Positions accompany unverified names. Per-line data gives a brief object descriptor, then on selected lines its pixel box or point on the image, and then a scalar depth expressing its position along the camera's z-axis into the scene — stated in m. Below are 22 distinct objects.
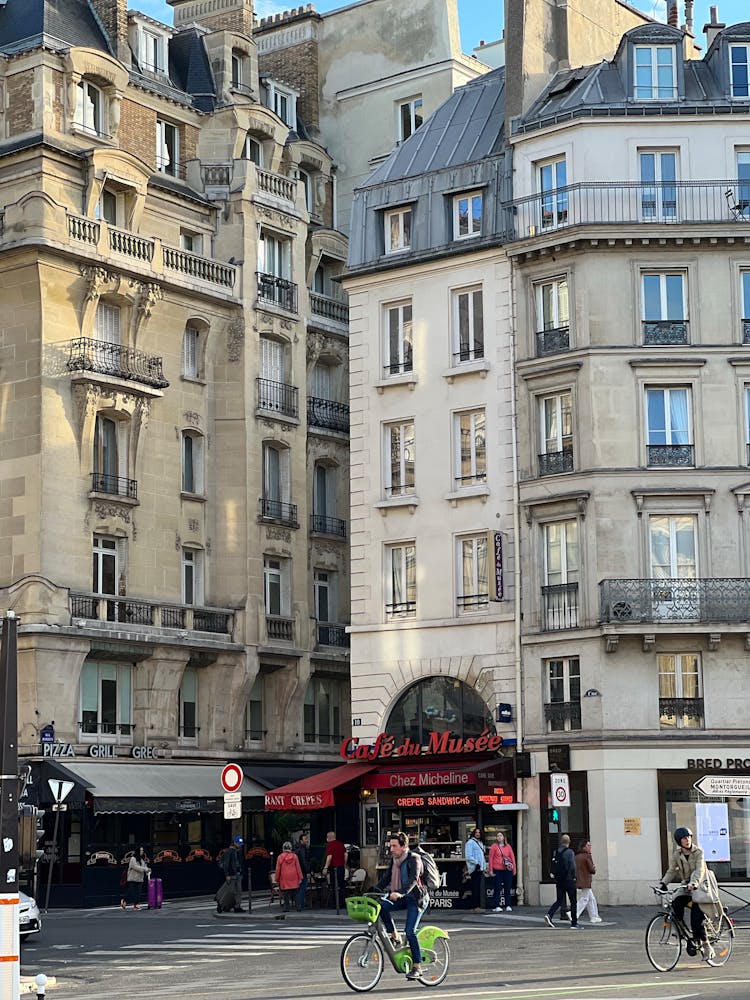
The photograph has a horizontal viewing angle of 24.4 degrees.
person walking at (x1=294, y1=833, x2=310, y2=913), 41.38
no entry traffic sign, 30.36
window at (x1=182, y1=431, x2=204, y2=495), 50.25
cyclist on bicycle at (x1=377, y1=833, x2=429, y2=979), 20.11
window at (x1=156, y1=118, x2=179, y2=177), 51.84
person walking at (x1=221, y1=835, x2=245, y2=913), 37.00
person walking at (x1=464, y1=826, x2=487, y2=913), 35.19
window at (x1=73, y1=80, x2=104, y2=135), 48.34
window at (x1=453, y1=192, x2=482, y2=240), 42.00
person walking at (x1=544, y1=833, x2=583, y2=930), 30.30
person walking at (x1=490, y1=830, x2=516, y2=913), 34.56
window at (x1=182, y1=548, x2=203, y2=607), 49.78
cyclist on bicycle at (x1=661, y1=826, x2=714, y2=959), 21.00
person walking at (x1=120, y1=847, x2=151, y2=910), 41.03
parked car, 28.40
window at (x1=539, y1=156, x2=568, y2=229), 40.12
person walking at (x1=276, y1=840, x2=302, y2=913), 36.38
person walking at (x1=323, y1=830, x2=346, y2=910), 37.09
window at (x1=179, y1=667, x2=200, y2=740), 49.22
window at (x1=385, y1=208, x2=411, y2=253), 43.25
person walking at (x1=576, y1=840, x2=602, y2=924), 30.67
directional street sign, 35.41
